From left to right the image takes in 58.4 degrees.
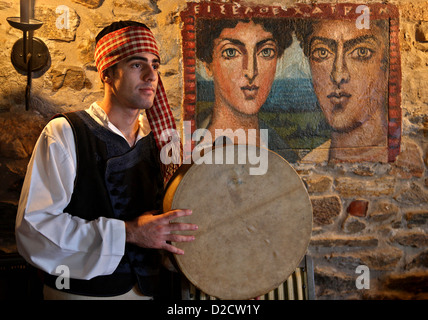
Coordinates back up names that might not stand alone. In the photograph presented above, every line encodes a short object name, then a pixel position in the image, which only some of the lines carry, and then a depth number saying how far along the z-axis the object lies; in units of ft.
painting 7.64
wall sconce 6.86
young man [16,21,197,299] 4.79
